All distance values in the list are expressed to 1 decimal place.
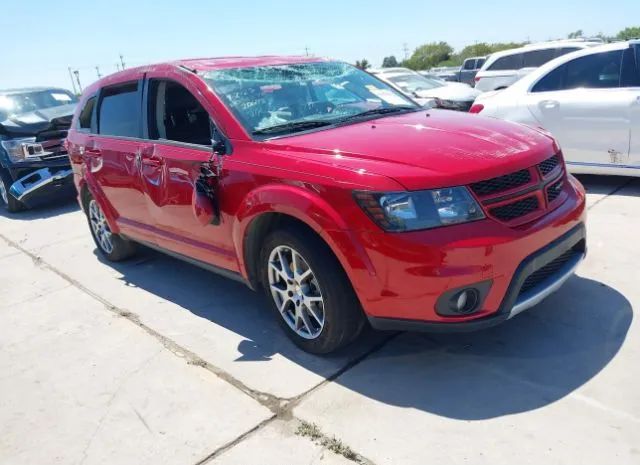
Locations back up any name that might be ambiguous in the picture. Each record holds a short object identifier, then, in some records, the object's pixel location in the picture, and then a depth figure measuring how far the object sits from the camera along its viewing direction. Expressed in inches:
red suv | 106.2
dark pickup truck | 334.0
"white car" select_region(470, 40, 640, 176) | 221.8
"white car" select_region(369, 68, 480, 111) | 422.0
